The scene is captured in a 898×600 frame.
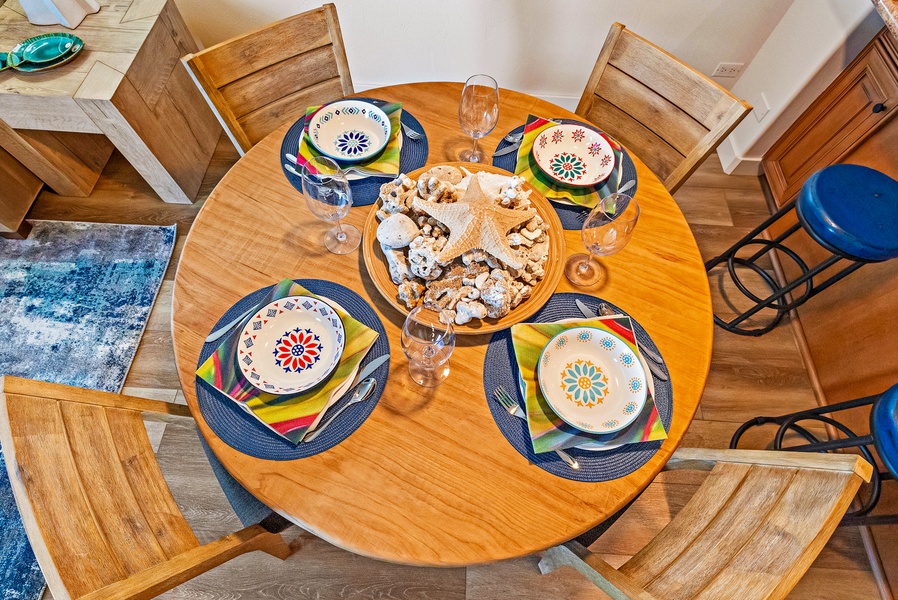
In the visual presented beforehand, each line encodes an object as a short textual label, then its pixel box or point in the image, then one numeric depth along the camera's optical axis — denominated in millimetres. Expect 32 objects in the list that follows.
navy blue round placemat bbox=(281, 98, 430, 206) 1296
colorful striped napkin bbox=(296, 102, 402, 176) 1319
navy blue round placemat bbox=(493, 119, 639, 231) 1279
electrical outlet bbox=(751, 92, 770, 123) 2213
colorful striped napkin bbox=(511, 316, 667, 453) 981
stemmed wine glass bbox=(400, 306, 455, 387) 1005
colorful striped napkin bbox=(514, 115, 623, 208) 1303
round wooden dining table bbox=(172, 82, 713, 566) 904
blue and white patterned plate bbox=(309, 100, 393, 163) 1353
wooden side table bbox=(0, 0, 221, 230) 1800
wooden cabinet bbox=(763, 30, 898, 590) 1668
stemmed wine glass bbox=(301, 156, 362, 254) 1141
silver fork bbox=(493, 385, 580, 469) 1016
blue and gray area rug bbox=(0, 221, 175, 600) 1899
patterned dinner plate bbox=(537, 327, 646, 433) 1010
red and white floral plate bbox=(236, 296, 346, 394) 1030
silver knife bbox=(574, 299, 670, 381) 1061
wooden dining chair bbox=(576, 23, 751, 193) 1421
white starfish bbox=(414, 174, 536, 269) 1053
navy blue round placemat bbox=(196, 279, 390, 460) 968
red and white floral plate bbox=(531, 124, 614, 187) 1326
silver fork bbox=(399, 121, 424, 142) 1383
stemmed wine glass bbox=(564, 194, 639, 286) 1135
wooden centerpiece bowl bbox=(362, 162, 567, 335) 1092
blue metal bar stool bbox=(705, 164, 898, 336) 1483
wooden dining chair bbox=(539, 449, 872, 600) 833
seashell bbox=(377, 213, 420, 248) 1100
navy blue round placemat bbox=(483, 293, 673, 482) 965
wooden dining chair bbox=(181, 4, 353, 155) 1461
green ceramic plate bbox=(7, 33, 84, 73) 1791
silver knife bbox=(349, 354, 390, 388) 1043
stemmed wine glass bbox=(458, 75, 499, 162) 1257
